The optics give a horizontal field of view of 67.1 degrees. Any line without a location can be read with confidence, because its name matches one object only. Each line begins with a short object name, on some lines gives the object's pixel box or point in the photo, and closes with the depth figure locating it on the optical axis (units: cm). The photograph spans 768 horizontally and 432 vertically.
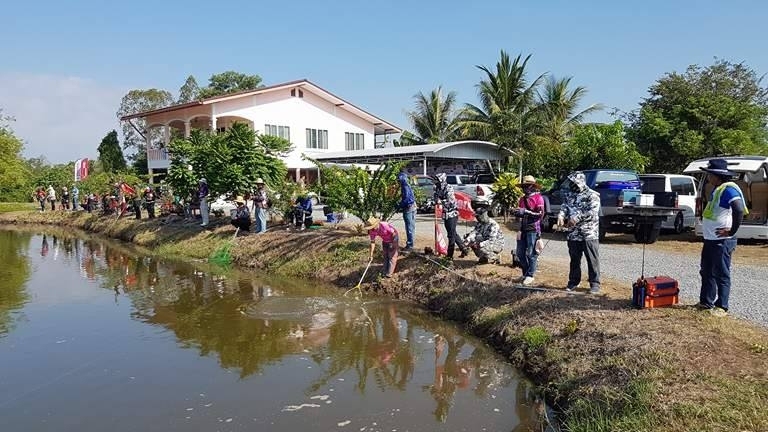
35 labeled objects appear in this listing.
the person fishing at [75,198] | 3047
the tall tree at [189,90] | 4853
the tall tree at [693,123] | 2191
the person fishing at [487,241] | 1012
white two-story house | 3041
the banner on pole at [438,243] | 1101
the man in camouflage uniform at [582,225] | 759
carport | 2505
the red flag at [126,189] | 2302
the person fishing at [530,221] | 854
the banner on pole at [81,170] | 3453
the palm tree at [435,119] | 3609
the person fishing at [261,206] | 1571
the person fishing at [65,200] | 3167
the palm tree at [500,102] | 2765
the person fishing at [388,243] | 1052
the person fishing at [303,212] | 1577
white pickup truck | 1909
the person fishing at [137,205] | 2267
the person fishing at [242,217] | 1647
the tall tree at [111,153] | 4416
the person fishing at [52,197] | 3134
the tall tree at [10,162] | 3222
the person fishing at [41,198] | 3170
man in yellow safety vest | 621
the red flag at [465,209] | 1076
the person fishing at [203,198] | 1767
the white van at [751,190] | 1229
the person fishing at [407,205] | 1123
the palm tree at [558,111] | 2691
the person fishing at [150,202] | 2217
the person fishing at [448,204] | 1038
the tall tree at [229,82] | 4638
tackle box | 673
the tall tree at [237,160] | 1689
